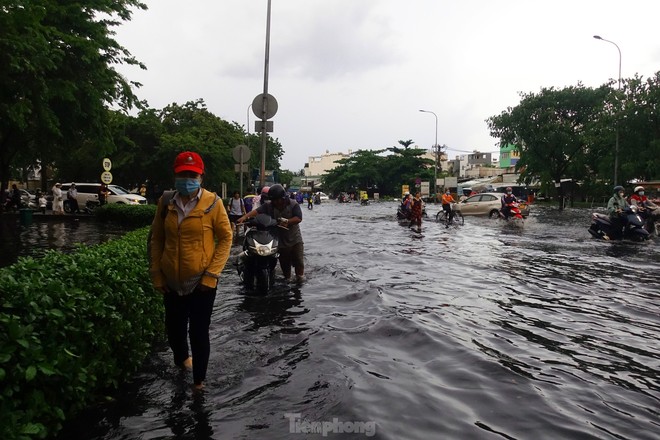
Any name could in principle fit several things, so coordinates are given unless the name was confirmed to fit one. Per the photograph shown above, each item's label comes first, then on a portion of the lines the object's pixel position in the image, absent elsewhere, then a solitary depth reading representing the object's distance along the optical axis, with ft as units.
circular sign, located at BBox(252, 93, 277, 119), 41.73
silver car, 93.45
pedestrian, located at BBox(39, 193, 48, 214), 83.61
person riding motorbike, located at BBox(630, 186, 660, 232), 51.15
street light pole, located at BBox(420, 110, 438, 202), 206.14
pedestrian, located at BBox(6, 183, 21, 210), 89.25
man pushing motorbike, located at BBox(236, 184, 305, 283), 24.04
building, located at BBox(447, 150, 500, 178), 328.49
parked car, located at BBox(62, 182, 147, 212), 87.97
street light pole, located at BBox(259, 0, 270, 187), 41.86
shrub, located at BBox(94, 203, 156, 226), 53.06
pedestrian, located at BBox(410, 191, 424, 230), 66.03
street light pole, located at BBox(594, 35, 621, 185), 114.73
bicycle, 73.87
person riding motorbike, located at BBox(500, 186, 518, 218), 76.89
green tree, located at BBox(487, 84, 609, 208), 144.87
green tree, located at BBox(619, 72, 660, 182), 111.34
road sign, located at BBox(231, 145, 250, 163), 49.47
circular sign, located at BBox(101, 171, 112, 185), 69.42
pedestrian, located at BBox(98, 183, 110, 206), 80.64
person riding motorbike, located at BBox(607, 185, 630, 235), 46.21
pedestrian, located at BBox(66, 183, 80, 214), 86.79
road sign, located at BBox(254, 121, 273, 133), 41.60
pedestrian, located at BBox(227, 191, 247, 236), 49.83
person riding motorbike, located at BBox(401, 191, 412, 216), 79.51
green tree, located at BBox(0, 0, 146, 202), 32.40
